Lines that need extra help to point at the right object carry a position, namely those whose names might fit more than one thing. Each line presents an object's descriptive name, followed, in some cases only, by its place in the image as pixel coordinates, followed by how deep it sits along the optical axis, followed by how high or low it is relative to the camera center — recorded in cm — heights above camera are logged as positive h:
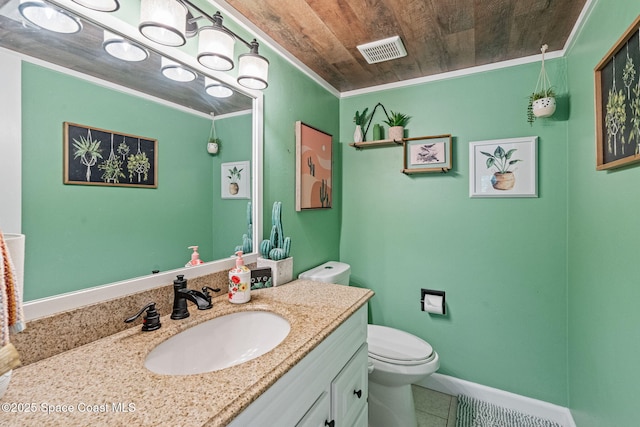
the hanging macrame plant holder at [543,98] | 156 +66
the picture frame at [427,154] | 192 +42
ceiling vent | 156 +94
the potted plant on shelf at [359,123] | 216 +71
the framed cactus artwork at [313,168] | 177 +31
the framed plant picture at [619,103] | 90 +40
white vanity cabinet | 71 -54
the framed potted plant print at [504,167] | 172 +29
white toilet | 148 -84
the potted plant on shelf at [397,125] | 200 +64
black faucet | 100 -30
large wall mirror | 76 +19
